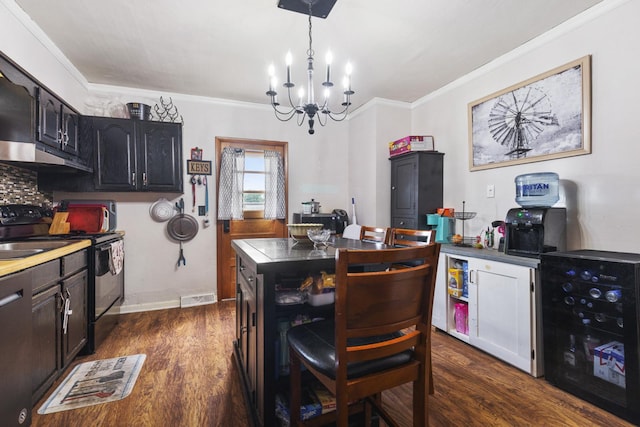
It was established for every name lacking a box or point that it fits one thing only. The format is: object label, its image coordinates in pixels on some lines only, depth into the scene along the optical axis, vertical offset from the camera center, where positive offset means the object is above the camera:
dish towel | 2.64 -0.41
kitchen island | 1.33 -0.47
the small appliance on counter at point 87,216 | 2.69 -0.04
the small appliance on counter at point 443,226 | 3.04 -0.16
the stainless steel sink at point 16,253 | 1.66 -0.23
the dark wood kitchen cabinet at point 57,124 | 2.11 +0.69
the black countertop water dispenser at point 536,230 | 2.09 -0.14
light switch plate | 2.82 +0.18
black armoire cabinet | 3.31 +0.27
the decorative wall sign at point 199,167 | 3.60 +0.53
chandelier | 1.81 +0.74
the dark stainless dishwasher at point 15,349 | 1.24 -0.59
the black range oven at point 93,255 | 2.23 -0.35
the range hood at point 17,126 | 1.76 +0.55
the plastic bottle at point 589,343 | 1.77 -0.79
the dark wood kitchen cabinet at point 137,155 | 3.03 +0.59
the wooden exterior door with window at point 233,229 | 3.76 -0.23
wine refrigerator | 1.61 -0.68
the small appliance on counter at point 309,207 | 3.96 +0.05
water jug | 2.24 +0.16
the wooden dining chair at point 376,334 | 0.97 -0.42
